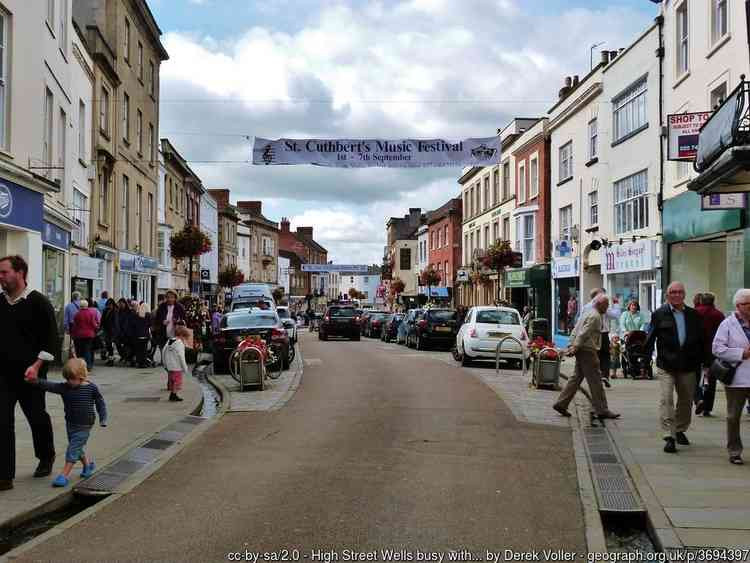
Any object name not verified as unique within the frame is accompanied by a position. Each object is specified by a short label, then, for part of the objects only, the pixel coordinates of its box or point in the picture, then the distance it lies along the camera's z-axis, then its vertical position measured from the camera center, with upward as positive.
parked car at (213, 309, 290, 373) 19.16 -0.73
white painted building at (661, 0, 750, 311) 18.20 +4.71
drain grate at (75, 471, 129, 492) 7.74 -1.70
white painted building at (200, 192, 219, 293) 57.50 +5.02
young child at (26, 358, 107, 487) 7.75 -0.98
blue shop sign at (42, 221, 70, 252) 18.97 +1.52
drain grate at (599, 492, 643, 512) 6.91 -1.69
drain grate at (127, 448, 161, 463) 9.18 -1.70
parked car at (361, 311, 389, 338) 45.60 -1.19
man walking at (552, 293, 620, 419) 11.72 -0.71
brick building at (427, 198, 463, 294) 59.41 +4.53
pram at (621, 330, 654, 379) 18.67 -1.20
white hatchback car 21.83 -0.86
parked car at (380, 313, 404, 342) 38.12 -1.20
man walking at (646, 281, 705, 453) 9.39 -0.61
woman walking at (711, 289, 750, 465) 8.56 -0.56
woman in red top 18.16 -0.59
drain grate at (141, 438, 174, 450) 9.94 -1.71
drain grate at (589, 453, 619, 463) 9.14 -1.72
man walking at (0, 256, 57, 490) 7.42 -0.39
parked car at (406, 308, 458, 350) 29.44 -0.94
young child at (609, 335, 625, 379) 19.38 -1.20
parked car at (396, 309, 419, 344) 32.53 -1.01
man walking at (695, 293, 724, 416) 12.32 -0.38
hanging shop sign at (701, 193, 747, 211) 17.25 +2.02
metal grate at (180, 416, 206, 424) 12.12 -1.71
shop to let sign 18.53 +3.68
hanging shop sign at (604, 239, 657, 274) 23.59 +1.30
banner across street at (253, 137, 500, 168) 20.83 +3.66
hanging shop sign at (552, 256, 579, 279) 31.14 +1.25
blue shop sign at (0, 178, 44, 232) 15.35 +1.80
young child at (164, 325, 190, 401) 13.98 -1.04
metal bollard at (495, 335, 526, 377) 18.42 -1.33
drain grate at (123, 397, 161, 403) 13.99 -1.64
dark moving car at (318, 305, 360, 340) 39.88 -1.04
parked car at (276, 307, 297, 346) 27.52 -0.73
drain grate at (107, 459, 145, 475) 8.53 -1.70
